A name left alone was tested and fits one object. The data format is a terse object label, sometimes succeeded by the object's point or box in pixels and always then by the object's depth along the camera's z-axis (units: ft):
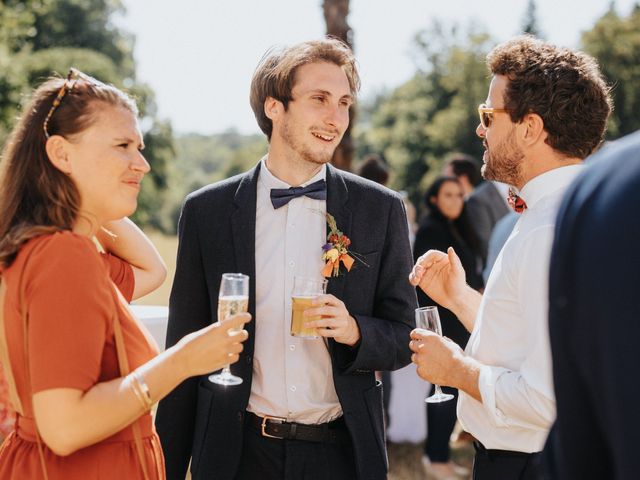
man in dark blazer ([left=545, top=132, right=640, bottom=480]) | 3.26
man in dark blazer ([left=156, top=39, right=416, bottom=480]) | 10.31
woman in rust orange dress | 6.96
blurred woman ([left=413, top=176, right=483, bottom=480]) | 23.29
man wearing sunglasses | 8.09
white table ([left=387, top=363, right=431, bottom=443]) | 26.61
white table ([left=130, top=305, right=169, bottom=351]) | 14.07
